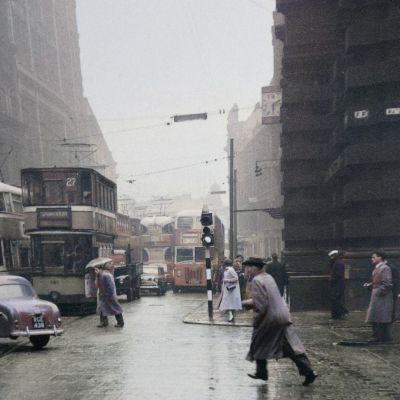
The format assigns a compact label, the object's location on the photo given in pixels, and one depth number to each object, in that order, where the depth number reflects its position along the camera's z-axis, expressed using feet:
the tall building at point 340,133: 67.97
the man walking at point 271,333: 29.43
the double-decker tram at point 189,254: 131.99
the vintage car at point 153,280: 121.70
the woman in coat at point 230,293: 61.87
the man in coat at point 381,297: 42.65
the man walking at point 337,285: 60.95
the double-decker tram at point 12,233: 78.54
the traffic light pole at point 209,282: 66.84
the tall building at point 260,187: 207.92
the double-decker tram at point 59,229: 77.92
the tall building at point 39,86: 200.44
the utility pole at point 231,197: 124.26
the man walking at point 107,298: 58.59
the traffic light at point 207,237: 67.72
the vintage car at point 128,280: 99.26
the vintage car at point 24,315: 43.52
